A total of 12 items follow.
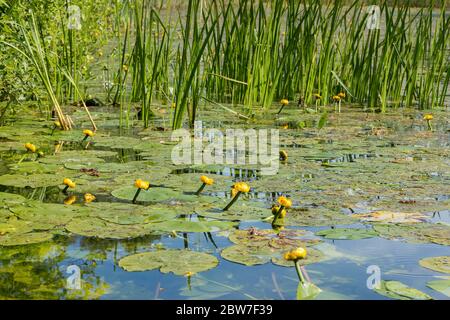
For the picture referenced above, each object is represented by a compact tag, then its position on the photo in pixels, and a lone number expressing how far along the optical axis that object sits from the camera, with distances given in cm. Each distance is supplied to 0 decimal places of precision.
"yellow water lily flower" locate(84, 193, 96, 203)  444
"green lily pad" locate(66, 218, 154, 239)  407
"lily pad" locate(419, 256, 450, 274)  387
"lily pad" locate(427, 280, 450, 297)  371
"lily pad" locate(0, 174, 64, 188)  463
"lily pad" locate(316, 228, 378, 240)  410
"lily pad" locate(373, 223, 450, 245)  411
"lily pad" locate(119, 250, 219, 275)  382
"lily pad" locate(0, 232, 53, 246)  400
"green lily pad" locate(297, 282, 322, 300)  362
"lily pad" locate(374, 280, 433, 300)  367
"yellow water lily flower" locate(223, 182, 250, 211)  422
